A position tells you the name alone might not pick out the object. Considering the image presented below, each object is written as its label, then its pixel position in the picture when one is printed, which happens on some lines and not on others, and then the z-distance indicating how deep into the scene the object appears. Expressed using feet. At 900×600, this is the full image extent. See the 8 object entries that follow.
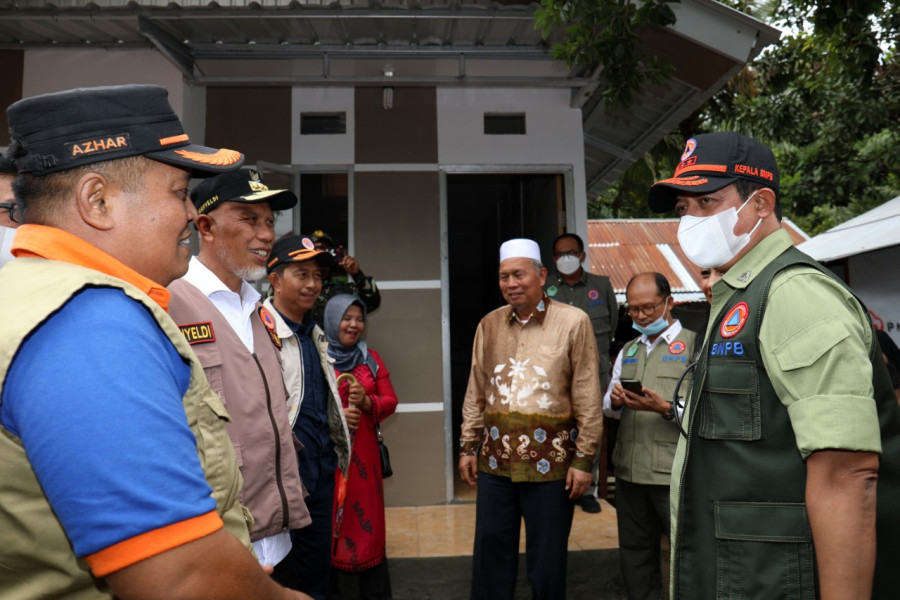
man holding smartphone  12.09
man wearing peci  11.89
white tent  18.88
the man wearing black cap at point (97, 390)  2.88
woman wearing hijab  13.20
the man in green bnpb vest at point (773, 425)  5.07
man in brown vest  7.22
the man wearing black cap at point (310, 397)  10.21
